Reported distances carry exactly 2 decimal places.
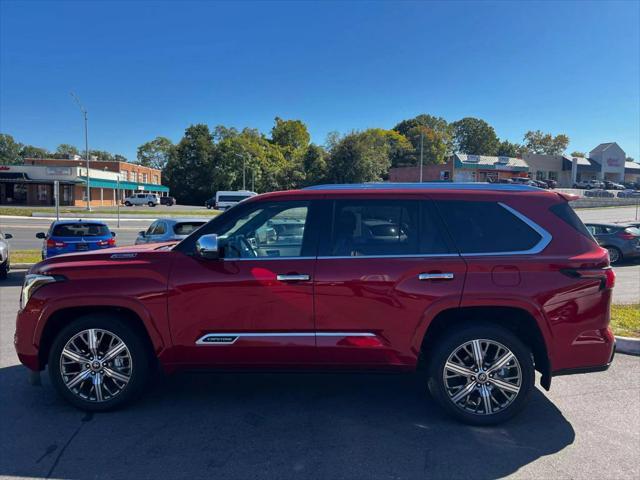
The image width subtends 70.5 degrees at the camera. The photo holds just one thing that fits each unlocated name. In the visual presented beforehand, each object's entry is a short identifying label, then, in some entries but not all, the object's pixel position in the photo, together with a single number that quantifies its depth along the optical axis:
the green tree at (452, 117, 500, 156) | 103.12
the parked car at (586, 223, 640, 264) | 14.49
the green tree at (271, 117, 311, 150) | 100.31
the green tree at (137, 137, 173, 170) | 117.81
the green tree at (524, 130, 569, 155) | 114.62
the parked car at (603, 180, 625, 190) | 67.46
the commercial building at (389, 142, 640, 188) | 61.44
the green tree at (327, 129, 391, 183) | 52.31
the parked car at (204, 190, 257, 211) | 45.64
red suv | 3.63
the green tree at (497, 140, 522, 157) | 103.12
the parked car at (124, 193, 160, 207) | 62.50
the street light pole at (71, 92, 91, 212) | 35.82
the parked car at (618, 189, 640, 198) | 55.74
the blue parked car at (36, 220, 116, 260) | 11.04
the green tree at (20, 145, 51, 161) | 123.24
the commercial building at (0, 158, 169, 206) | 52.91
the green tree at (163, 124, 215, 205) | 76.50
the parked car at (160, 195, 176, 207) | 68.07
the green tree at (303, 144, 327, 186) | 56.42
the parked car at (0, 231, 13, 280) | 10.70
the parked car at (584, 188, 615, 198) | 52.92
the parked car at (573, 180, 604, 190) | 68.11
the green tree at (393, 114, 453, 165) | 86.25
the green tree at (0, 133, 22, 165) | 115.48
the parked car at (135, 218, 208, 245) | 10.48
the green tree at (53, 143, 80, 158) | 134.20
